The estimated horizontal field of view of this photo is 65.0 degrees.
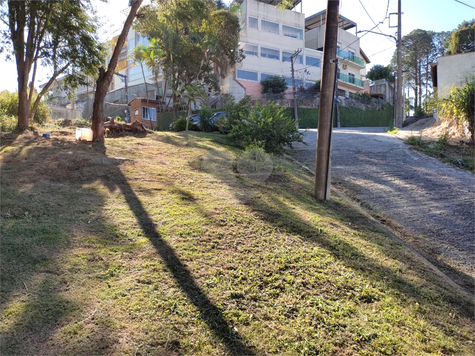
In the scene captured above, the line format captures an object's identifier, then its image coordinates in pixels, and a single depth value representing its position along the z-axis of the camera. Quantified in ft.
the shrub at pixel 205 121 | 55.88
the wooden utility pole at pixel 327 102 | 21.42
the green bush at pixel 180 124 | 59.36
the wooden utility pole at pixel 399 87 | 71.72
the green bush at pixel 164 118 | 105.91
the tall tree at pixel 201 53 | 91.50
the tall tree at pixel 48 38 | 38.12
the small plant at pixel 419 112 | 111.55
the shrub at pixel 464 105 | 40.37
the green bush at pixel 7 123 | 38.67
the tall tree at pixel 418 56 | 154.10
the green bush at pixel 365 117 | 119.85
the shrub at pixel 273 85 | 118.83
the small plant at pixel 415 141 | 43.38
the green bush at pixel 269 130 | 35.47
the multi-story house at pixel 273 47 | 119.03
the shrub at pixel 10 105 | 54.65
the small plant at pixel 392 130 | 60.36
